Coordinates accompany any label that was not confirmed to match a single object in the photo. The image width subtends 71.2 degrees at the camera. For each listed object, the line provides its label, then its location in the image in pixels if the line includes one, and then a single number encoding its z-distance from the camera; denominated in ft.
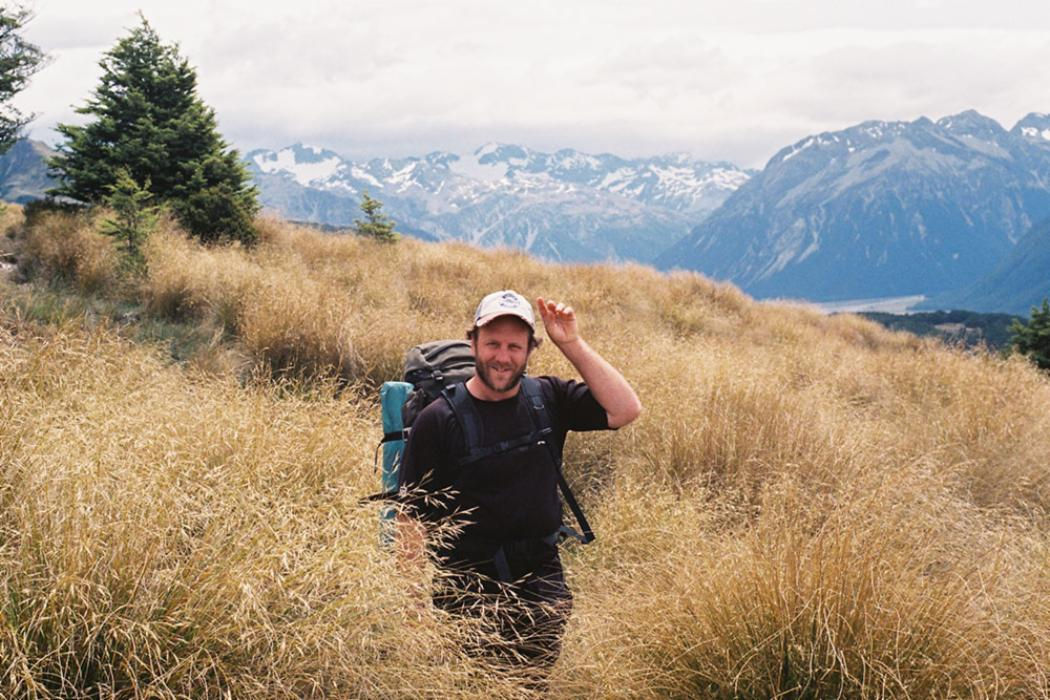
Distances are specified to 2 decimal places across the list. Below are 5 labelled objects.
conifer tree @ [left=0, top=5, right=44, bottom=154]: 53.16
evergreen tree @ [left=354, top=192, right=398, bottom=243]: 51.55
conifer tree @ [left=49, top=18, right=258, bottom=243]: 42.88
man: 10.88
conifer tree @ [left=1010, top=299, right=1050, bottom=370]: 64.23
